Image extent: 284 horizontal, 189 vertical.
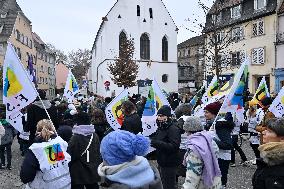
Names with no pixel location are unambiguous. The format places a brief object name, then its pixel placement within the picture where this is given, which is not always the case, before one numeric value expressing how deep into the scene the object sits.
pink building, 96.11
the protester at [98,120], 7.35
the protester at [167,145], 5.93
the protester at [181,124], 6.30
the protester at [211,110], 6.73
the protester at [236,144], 9.91
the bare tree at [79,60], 82.00
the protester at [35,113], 8.19
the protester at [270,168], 3.24
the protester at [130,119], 7.36
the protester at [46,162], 4.62
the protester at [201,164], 4.49
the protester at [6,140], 9.92
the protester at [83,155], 5.58
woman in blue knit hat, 2.91
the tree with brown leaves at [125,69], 40.88
